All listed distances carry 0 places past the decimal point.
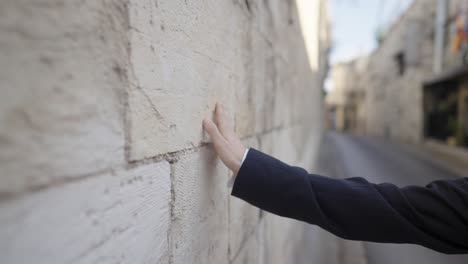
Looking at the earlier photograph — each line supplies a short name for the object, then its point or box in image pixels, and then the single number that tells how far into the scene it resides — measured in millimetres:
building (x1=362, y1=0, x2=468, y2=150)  11312
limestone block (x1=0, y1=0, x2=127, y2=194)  401
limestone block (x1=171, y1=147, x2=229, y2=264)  860
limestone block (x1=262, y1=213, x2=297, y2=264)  2178
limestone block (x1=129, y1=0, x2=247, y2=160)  663
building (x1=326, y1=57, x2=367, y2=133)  34500
